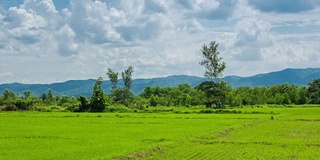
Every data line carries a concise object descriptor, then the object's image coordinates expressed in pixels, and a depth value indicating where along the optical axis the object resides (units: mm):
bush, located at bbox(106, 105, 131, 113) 67312
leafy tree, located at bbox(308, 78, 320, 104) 98625
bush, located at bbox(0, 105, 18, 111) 73188
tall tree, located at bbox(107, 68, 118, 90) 103250
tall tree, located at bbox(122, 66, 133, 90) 105625
